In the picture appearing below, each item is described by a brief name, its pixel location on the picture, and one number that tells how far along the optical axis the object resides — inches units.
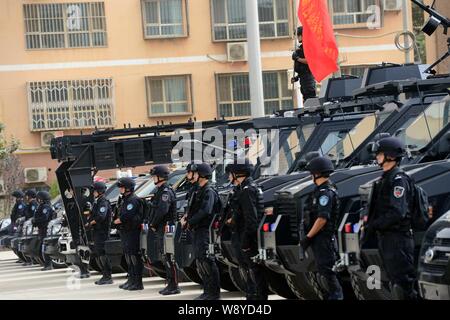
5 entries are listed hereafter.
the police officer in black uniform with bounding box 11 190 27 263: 1210.6
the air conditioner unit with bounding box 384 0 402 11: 1745.8
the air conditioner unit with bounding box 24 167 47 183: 1640.0
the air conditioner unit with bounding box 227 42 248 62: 1690.5
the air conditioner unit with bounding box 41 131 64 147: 1646.2
